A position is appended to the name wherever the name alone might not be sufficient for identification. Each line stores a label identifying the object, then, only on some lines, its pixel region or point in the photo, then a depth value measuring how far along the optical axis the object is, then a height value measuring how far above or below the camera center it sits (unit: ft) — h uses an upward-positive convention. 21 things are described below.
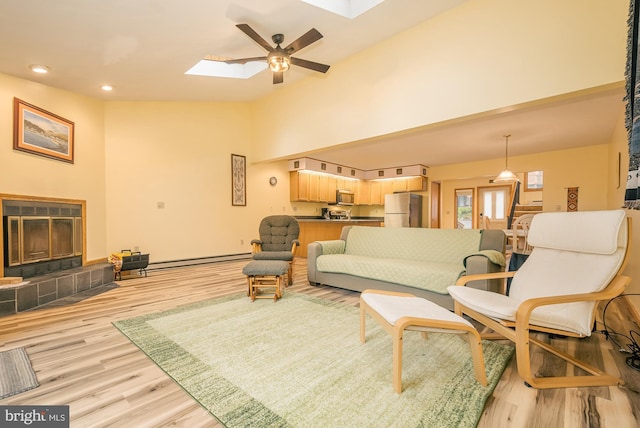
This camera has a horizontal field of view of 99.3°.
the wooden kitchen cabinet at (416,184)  25.63 +2.49
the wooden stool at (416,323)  4.75 -2.08
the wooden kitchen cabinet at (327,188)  24.34 +1.97
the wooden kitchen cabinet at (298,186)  22.65 +2.00
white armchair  5.05 -1.66
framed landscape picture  10.81 +3.35
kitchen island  21.63 -1.68
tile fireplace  10.00 -1.09
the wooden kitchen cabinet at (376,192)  28.53 +1.90
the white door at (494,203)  30.40 +0.80
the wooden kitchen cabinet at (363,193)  28.91 +1.83
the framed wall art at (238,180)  19.24 +2.15
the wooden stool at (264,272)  9.87 -2.26
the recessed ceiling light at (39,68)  10.51 +5.58
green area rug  4.32 -3.27
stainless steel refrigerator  24.94 +0.00
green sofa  8.64 -1.93
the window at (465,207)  31.07 +0.29
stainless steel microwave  25.96 +1.26
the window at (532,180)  26.71 +2.95
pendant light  16.69 +2.10
